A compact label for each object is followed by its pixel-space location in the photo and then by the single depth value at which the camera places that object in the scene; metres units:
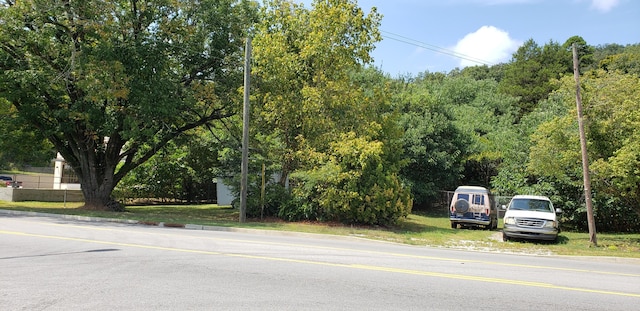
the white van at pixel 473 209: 22.62
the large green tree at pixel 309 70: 21.95
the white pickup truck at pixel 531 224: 17.09
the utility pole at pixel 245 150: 20.16
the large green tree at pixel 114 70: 21.14
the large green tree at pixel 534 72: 57.84
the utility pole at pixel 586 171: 17.08
